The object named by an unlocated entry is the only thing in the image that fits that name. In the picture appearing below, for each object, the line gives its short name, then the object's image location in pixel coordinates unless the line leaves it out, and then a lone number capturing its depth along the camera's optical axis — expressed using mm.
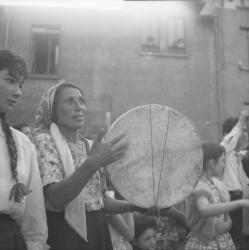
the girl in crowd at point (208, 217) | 2898
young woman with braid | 1648
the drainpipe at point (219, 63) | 11594
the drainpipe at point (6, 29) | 10867
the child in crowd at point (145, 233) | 3541
